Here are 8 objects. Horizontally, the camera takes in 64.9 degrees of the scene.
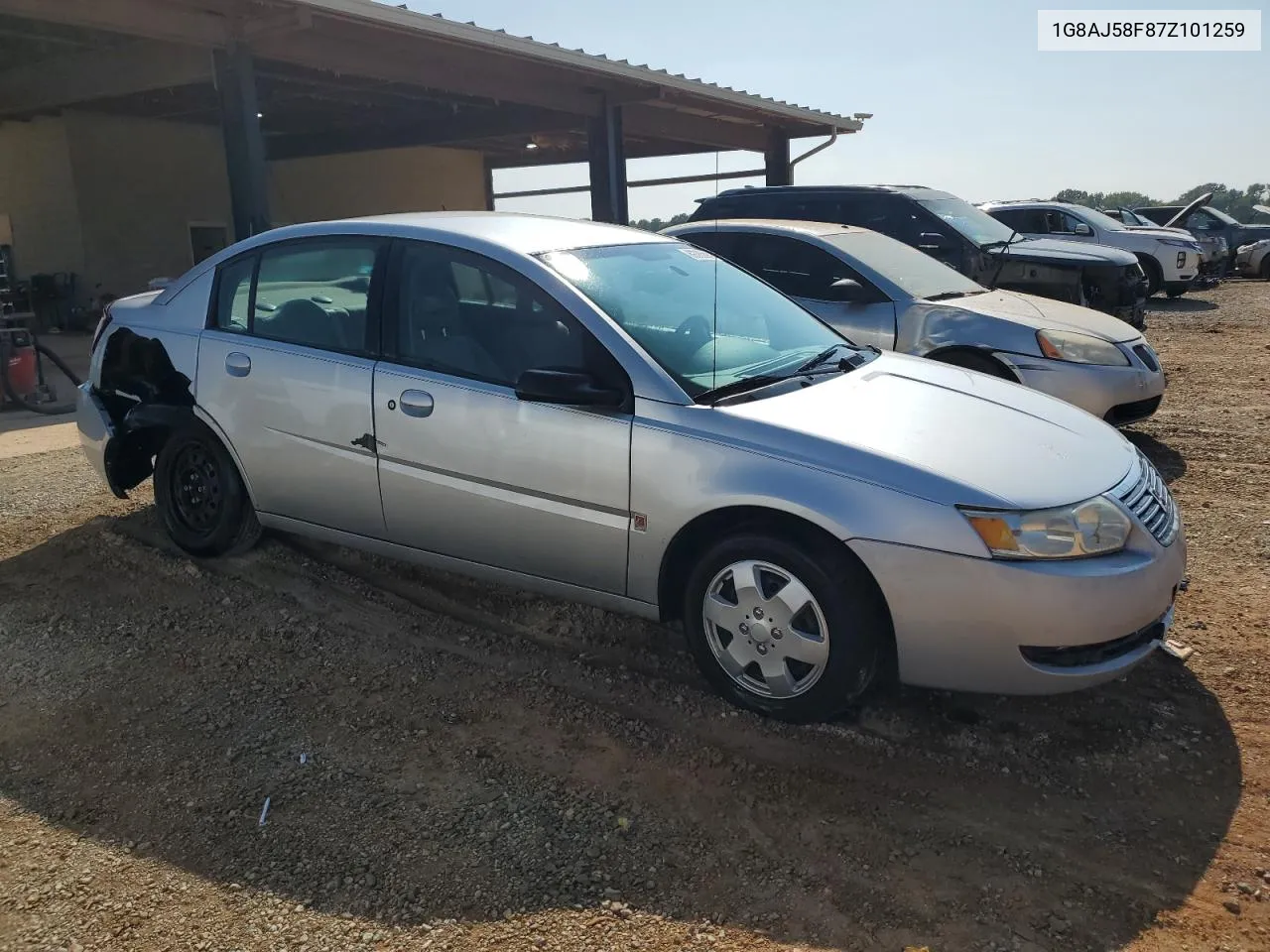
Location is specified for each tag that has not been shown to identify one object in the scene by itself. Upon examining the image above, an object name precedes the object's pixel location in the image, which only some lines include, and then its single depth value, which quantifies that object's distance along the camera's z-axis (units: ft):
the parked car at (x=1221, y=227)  69.67
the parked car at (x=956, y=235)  29.48
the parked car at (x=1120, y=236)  48.19
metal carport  33.19
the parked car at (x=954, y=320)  20.43
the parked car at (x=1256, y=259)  67.26
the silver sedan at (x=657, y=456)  9.91
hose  29.94
